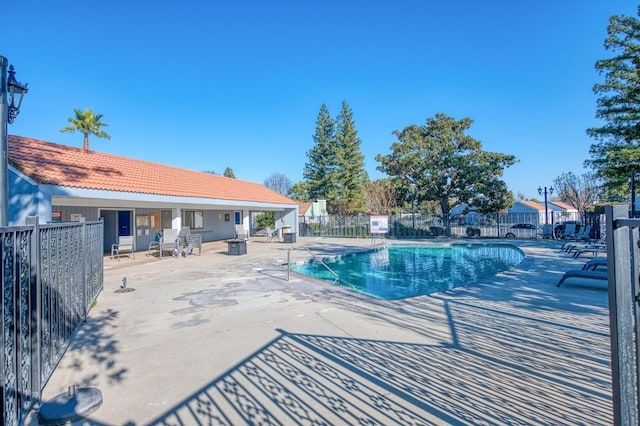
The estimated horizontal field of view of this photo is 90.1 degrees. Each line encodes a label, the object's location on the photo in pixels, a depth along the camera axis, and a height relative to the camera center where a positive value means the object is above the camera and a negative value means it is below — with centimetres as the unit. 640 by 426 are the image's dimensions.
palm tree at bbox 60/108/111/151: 2684 +858
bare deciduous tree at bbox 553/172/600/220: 2869 +274
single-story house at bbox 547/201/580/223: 4041 +117
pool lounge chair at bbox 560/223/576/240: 1886 -72
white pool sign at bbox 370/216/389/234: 2053 -18
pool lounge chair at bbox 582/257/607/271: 812 -116
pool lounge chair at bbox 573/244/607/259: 1056 -106
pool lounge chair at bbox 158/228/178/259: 1337 -72
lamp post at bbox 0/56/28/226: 373 +166
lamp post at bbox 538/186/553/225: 2405 +218
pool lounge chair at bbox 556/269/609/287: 678 -124
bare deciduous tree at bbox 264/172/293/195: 6367 +813
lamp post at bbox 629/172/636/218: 1582 +157
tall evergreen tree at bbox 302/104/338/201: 3900 +748
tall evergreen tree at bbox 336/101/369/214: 3794 +689
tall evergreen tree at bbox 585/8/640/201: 1465 +561
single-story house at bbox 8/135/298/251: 870 +116
